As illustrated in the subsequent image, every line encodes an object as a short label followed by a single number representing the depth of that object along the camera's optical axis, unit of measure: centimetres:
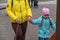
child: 251
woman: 242
